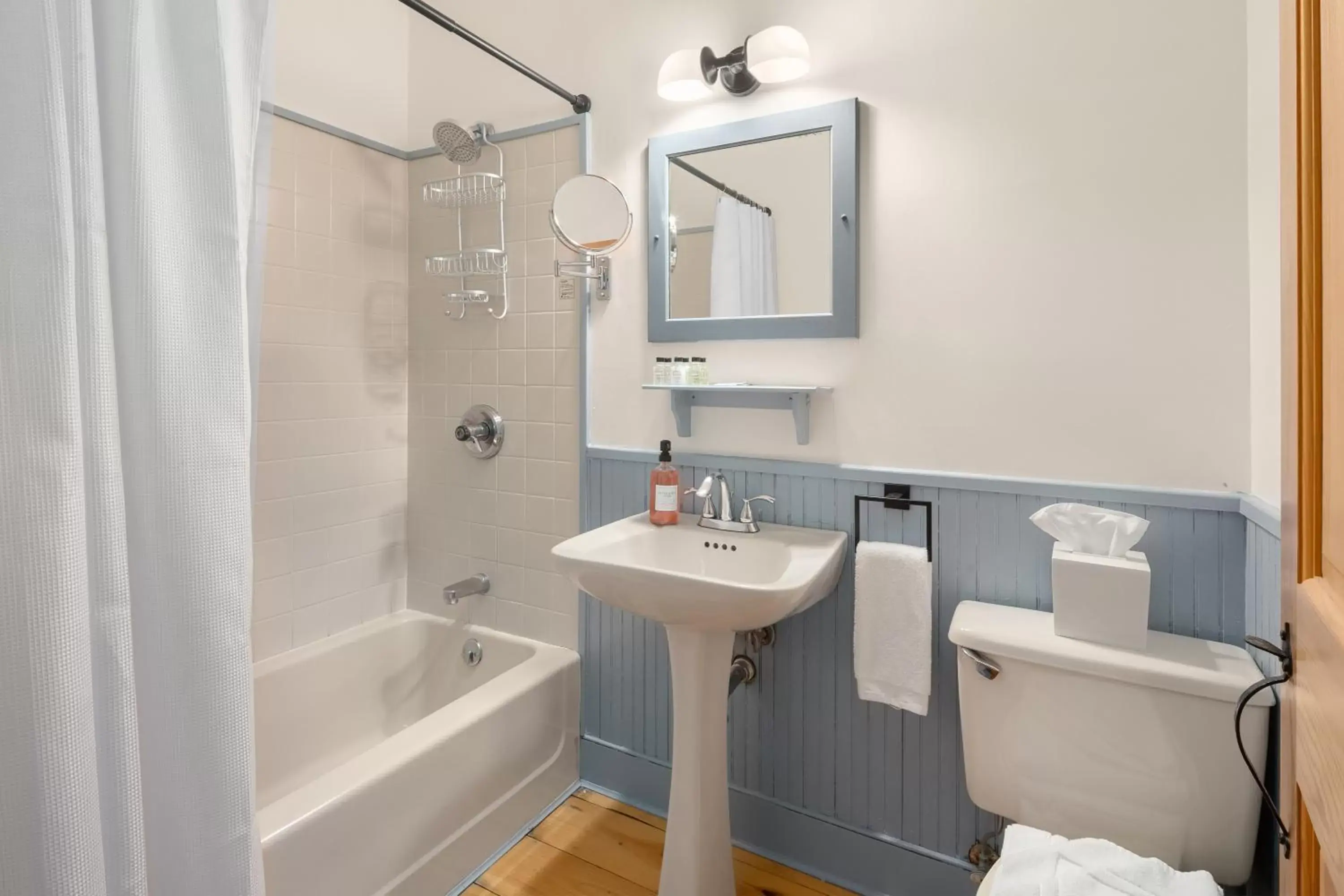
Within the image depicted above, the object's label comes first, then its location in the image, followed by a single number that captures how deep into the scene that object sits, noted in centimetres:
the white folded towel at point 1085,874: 92
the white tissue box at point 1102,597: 118
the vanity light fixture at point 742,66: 157
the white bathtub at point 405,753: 134
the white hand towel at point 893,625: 142
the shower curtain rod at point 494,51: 157
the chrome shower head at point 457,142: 201
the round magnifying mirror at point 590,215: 185
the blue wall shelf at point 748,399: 163
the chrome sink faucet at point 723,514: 167
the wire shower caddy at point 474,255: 208
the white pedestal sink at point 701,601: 128
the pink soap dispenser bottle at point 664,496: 175
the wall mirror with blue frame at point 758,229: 160
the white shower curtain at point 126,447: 66
